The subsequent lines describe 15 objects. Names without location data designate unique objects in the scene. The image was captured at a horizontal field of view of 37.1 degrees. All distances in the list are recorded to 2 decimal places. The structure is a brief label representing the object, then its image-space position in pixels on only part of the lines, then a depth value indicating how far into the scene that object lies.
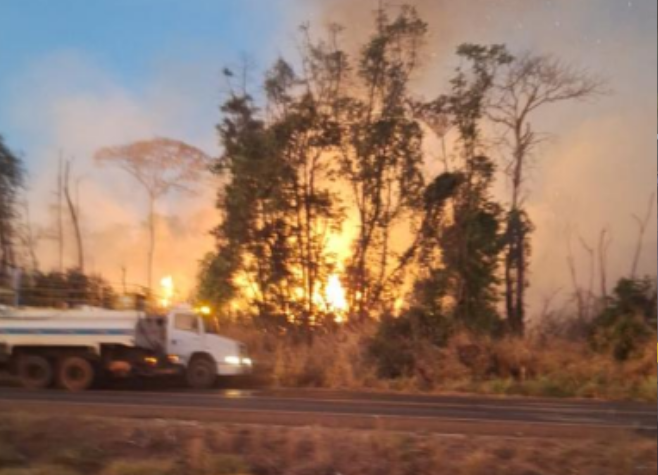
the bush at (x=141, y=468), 10.82
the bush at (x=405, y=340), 28.25
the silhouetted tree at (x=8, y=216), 21.88
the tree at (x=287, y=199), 30.47
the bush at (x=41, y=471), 10.67
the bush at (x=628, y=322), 26.58
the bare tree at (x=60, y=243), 23.35
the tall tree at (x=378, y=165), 31.70
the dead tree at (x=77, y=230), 23.14
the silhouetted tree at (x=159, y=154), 24.11
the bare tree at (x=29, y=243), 22.83
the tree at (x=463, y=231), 30.52
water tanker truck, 23.59
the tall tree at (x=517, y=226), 27.00
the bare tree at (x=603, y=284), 27.36
